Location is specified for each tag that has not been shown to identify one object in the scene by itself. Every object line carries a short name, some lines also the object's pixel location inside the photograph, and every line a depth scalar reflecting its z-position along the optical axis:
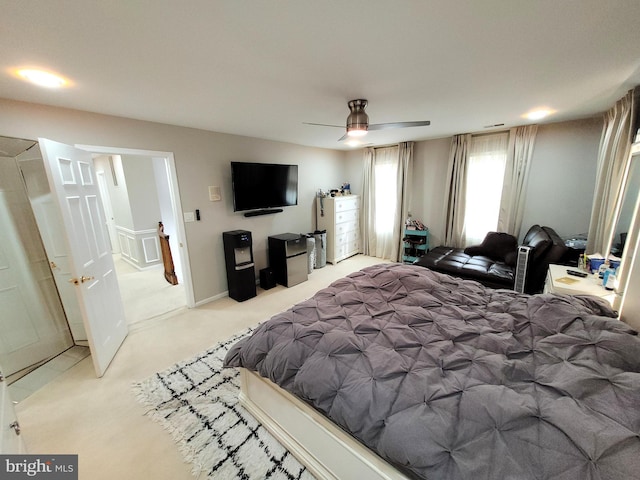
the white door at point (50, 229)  2.29
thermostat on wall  3.48
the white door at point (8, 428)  1.04
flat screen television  3.61
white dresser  5.09
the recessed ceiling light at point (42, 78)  1.59
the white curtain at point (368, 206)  5.32
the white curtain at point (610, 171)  2.32
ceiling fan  2.25
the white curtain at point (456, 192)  4.20
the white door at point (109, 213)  5.60
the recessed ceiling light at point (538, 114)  2.79
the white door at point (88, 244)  1.99
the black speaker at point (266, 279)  4.04
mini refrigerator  4.08
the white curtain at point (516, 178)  3.61
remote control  2.37
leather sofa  2.88
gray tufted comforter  0.88
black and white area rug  1.47
